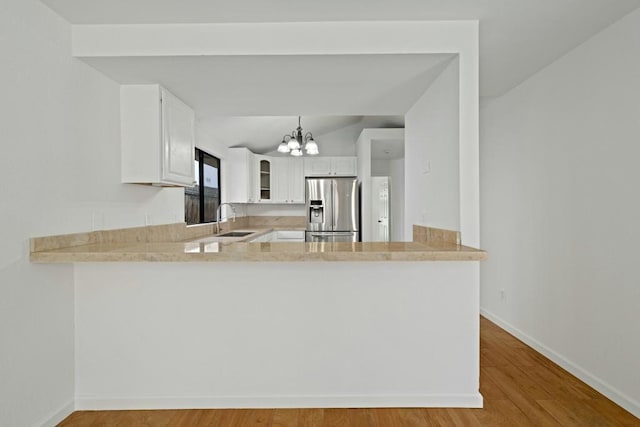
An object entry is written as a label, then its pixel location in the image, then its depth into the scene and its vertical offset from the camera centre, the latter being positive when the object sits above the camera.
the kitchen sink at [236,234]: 4.11 -0.30
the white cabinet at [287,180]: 5.91 +0.53
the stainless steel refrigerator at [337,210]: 5.43 +0.00
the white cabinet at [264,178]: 5.68 +0.56
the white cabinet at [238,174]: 5.29 +0.57
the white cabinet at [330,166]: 5.91 +0.78
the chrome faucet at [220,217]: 4.30 -0.10
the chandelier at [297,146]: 4.29 +0.86
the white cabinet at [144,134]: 2.31 +0.53
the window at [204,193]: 3.88 +0.22
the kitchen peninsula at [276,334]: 1.99 -0.74
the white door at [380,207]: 5.30 +0.05
